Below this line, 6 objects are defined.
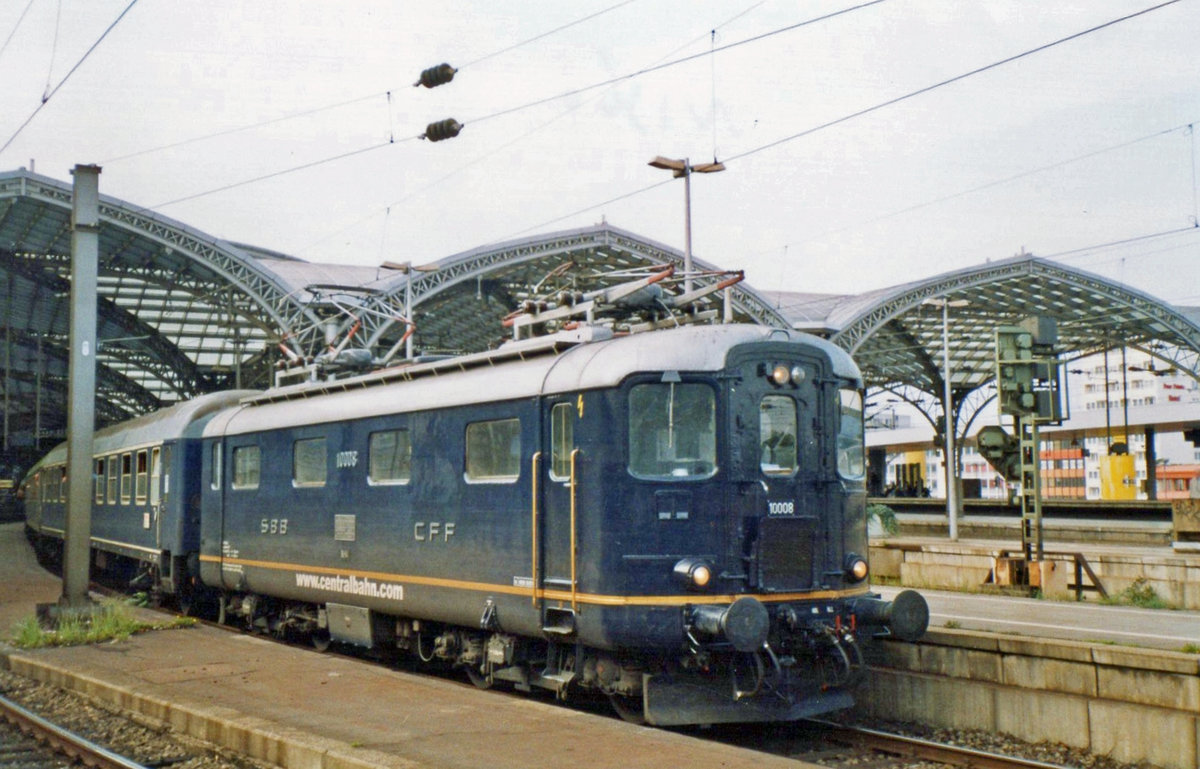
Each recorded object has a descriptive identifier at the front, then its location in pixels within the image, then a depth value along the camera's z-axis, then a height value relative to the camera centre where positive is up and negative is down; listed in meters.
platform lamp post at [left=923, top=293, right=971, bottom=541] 36.69 +0.24
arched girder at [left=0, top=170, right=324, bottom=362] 37.25 +8.46
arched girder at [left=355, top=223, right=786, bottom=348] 43.77 +8.24
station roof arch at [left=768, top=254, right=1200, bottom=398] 49.16 +7.07
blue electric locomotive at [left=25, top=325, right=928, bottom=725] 10.27 -0.49
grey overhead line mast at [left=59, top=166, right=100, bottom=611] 17.30 +1.42
